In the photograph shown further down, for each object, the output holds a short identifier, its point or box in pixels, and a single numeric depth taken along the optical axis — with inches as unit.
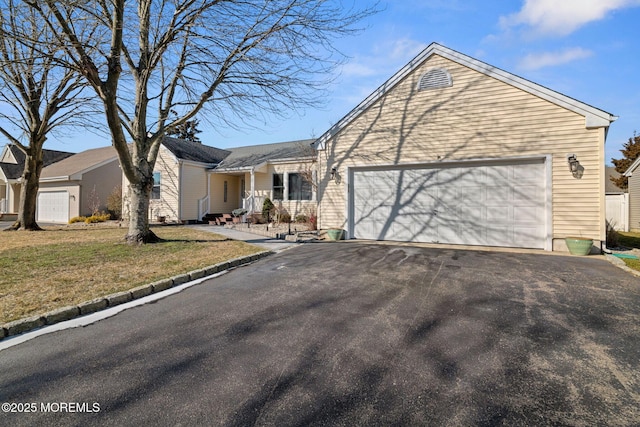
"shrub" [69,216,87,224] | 764.7
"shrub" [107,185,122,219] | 753.6
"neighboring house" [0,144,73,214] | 1000.9
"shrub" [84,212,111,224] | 716.0
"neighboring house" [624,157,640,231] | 694.5
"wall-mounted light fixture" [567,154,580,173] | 326.6
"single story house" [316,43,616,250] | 332.2
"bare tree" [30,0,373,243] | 302.4
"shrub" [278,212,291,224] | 614.6
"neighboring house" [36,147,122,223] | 825.5
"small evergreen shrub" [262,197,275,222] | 615.1
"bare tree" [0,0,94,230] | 523.8
